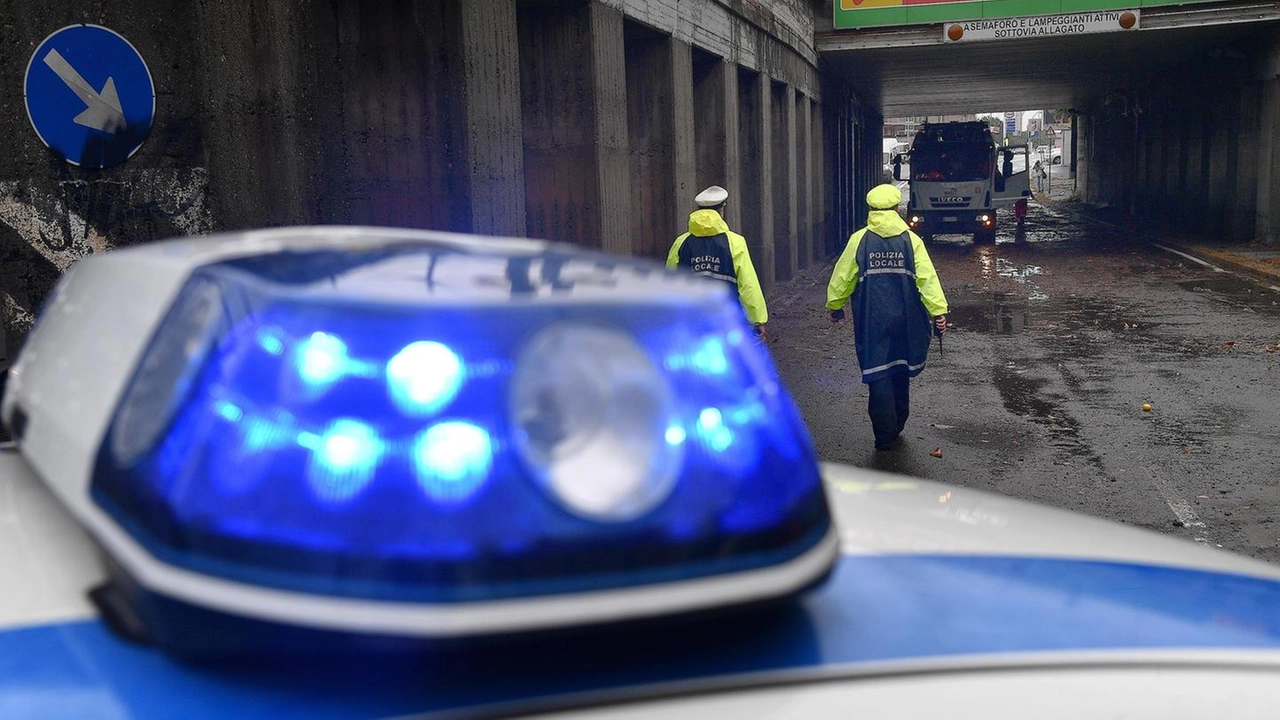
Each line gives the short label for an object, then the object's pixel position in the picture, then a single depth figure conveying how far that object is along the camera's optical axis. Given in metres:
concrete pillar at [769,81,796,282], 22.45
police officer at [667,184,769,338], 9.09
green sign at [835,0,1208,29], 24.41
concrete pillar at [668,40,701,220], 15.02
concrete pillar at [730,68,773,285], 20.00
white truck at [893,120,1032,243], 34.75
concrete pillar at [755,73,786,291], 20.16
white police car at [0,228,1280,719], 0.97
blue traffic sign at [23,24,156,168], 6.51
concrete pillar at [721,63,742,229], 17.61
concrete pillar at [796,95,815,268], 25.16
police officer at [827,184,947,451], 8.70
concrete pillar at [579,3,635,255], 11.95
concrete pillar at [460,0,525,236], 9.50
